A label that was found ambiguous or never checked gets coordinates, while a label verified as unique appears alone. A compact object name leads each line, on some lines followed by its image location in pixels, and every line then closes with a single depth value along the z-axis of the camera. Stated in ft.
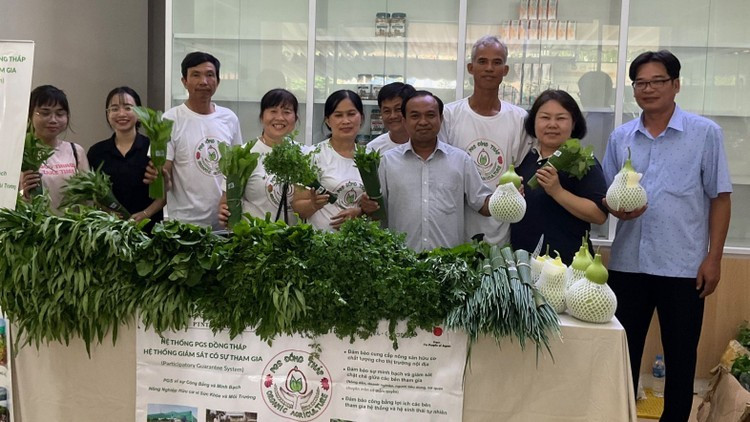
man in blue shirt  8.68
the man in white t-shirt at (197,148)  10.32
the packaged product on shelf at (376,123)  14.07
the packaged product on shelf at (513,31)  13.41
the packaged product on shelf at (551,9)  13.38
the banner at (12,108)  7.75
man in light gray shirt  8.73
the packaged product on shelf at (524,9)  13.41
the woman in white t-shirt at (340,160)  8.93
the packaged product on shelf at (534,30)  13.34
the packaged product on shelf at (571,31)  13.32
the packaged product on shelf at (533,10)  13.39
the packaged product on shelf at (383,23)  13.92
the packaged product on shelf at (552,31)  13.32
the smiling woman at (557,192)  7.98
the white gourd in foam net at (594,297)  6.34
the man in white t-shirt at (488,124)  9.80
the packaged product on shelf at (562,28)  13.32
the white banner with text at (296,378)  6.51
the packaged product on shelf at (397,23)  13.92
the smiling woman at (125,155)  10.64
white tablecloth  6.33
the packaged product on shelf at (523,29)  13.35
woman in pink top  10.14
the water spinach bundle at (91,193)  8.49
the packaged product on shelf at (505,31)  13.44
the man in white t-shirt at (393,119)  10.24
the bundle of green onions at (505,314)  6.11
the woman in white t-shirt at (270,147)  9.23
